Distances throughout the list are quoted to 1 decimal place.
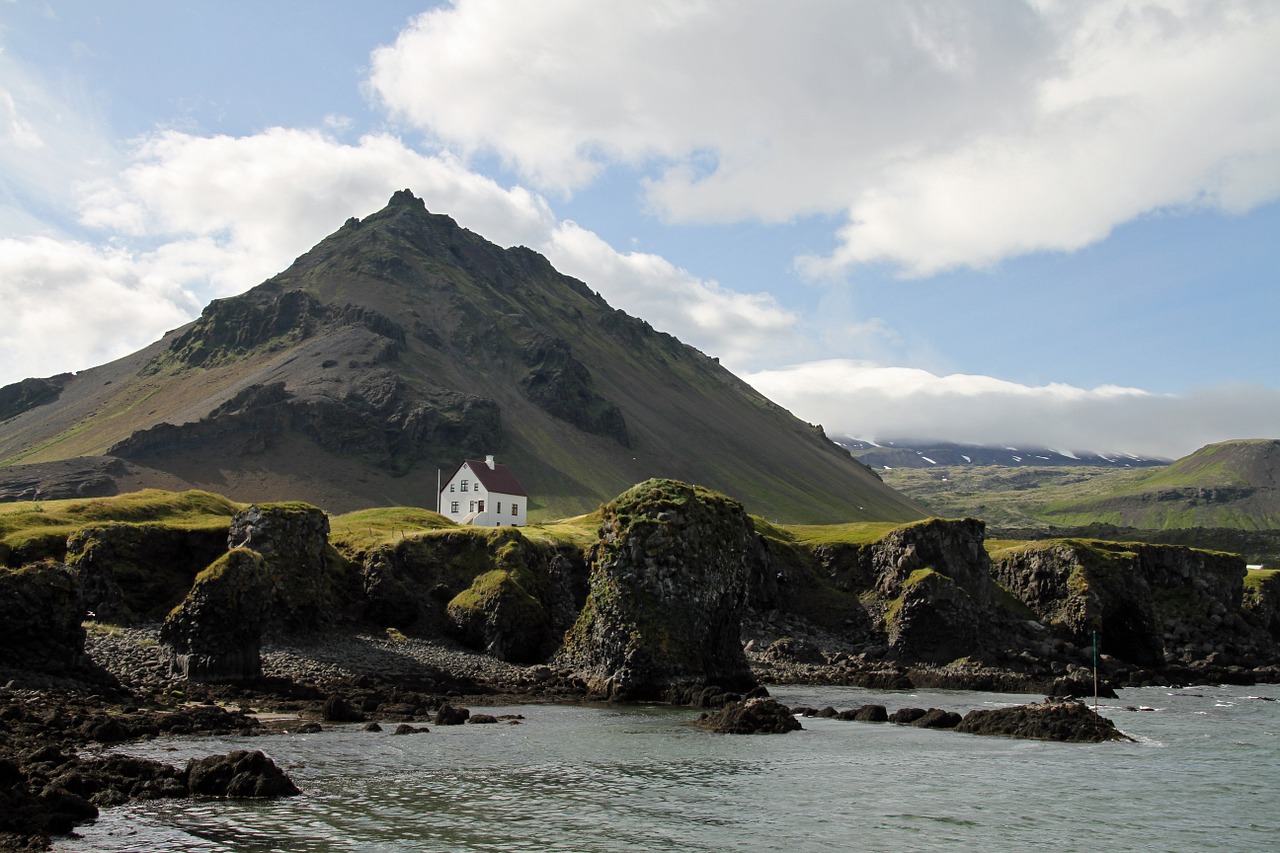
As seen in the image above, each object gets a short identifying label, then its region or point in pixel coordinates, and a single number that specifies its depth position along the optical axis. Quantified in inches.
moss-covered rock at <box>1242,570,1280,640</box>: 4781.0
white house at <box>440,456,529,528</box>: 5556.1
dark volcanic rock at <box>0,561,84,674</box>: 1924.2
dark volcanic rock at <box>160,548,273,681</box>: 2252.7
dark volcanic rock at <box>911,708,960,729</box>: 2129.7
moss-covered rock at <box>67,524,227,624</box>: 2536.9
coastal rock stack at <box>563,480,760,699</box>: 2461.9
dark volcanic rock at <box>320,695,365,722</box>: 1978.3
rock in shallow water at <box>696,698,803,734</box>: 1953.7
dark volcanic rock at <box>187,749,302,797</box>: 1227.9
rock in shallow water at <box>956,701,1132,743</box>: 1913.1
